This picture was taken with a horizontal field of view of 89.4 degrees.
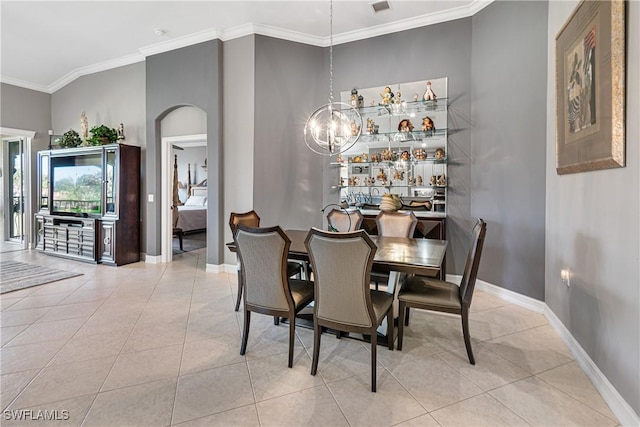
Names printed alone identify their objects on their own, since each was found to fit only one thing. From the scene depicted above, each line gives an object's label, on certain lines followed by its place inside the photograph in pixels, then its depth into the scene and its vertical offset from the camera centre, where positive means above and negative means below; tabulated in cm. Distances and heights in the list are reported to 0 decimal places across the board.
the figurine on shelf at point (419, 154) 434 +71
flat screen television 541 +38
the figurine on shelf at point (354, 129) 440 +108
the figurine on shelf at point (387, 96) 443 +151
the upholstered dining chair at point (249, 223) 325 -18
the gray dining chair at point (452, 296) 227 -67
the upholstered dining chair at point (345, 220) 387 -16
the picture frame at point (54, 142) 640 +131
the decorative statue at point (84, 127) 579 +142
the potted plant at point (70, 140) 573 +119
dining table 218 -37
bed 782 -26
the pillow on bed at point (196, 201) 933 +16
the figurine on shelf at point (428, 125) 428 +108
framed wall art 181 +77
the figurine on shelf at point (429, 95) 424 +147
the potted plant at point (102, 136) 539 +119
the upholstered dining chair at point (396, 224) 367 -20
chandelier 334 +93
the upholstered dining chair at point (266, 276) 221 -50
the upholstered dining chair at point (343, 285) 196 -50
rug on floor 402 -95
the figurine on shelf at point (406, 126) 439 +110
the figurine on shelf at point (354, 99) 463 +154
